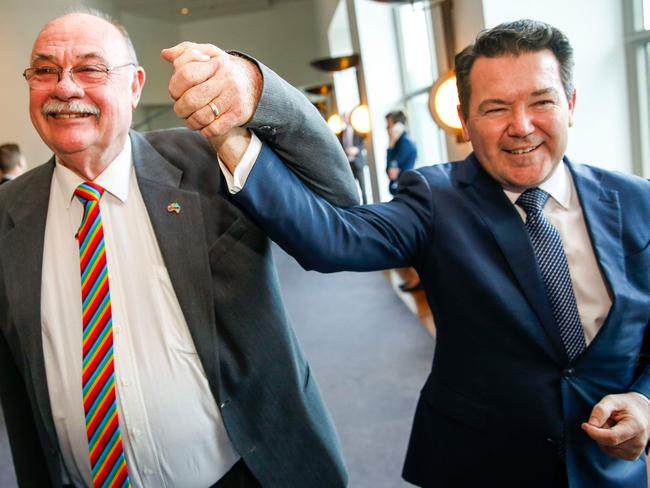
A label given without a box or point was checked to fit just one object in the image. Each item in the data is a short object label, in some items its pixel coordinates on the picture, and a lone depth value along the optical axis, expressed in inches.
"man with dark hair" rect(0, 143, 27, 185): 186.4
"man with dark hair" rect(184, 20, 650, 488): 46.1
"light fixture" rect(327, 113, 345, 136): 465.4
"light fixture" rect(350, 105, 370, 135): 313.1
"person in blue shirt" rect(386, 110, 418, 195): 216.2
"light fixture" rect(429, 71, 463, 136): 123.9
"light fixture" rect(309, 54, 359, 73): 263.5
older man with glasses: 50.1
